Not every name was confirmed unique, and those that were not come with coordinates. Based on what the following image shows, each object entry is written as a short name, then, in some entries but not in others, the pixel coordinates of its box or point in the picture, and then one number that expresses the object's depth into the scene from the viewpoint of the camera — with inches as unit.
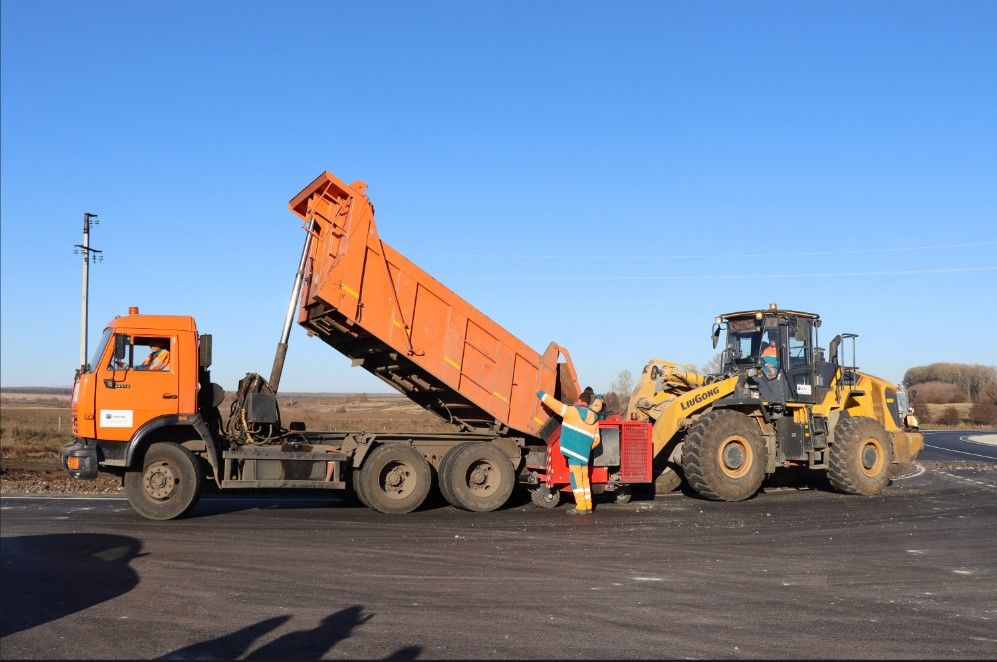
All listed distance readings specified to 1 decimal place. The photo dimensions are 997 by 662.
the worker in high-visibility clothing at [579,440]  532.7
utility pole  1210.1
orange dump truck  484.1
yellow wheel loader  571.5
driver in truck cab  493.7
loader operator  603.5
